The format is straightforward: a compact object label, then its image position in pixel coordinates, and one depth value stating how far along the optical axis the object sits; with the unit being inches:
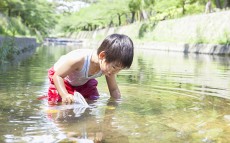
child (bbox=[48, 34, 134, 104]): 116.1
